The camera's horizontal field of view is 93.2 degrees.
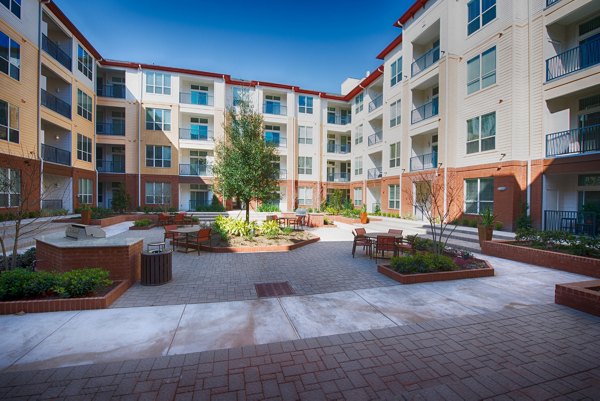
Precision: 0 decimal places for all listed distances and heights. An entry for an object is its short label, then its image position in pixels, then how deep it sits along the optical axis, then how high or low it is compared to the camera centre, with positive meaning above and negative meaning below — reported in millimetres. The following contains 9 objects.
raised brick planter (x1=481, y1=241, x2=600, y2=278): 7509 -1669
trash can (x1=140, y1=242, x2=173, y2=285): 6574 -1593
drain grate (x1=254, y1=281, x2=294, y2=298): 6117 -2010
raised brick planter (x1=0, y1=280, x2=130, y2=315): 4910 -1868
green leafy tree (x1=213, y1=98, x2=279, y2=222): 13383 +1871
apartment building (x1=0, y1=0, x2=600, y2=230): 14586 +6340
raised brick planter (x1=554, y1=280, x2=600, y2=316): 4996 -1720
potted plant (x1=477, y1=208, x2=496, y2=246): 11000 -1034
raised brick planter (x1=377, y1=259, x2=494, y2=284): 6924 -1866
